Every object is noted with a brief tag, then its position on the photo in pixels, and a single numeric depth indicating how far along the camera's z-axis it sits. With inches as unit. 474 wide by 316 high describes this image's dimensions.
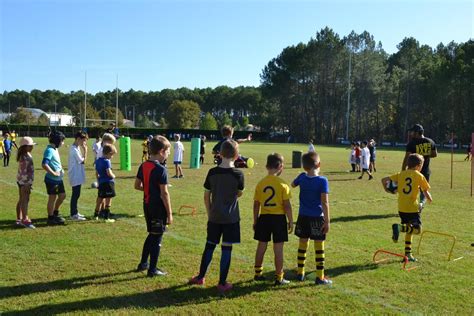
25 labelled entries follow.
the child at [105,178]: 391.2
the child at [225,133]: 398.3
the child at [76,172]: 401.7
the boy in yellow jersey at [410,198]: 295.0
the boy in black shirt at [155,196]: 245.3
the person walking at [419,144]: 422.6
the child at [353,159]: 972.6
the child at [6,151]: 931.5
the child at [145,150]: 882.8
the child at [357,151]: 957.8
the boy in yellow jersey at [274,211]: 239.6
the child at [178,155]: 773.9
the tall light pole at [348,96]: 3068.4
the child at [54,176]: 367.9
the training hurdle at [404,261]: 276.2
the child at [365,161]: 831.7
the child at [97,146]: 737.4
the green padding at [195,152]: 965.2
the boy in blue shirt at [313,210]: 243.1
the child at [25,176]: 364.4
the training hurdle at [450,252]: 295.7
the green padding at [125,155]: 872.3
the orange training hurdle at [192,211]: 438.3
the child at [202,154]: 1086.4
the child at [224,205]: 231.9
